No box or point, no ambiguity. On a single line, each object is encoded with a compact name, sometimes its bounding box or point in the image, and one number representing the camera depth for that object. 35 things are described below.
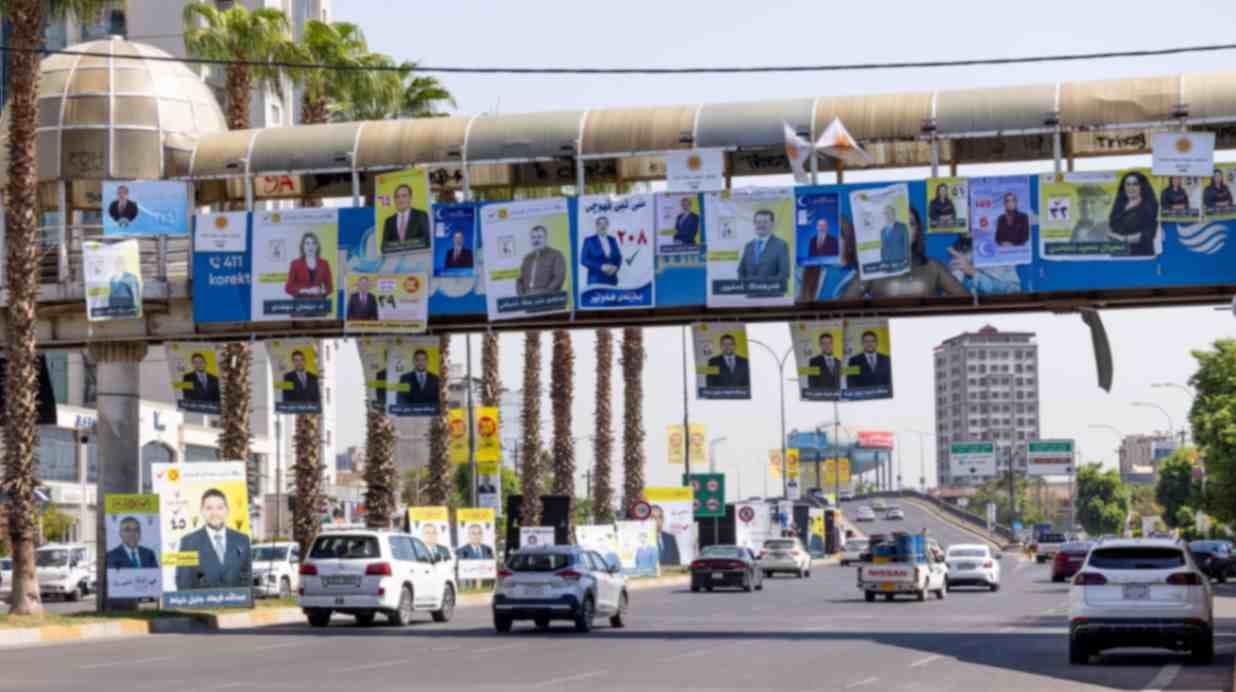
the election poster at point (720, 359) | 36.19
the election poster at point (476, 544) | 54.19
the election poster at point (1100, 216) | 32.91
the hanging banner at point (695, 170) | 34.47
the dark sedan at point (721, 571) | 60.62
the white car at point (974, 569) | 59.44
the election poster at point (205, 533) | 36.38
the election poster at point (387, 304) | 36.16
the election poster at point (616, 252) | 34.91
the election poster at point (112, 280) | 36.94
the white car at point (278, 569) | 50.56
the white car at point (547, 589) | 33.44
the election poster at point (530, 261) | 35.41
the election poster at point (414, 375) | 37.94
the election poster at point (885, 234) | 33.94
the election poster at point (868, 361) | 35.41
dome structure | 38.34
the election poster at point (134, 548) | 35.81
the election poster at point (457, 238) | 35.97
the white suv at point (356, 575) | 35.16
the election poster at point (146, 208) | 36.91
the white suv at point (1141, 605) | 23.64
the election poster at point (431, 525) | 50.25
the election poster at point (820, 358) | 35.59
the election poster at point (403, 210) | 35.88
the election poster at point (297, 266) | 36.78
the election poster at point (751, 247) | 34.41
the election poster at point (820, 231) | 34.34
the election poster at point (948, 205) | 33.75
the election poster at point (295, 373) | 38.50
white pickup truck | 49.81
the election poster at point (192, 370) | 38.59
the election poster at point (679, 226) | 34.88
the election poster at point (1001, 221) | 33.50
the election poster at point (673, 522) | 78.44
